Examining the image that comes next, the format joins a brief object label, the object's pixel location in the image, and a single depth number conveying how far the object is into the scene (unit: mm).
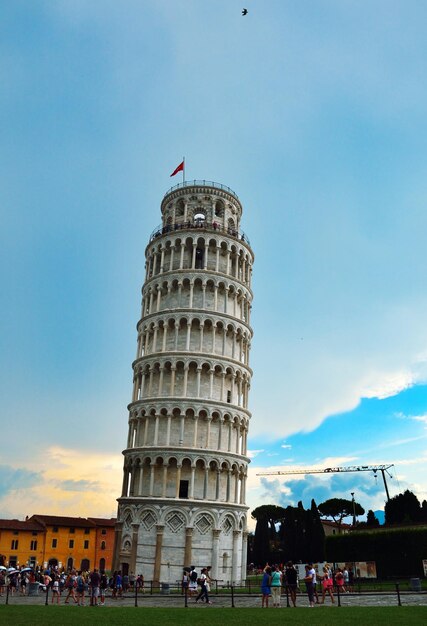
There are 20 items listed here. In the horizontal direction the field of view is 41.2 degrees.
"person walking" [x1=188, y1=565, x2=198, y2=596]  35938
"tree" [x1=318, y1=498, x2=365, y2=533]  116375
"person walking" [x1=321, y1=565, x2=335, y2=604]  27609
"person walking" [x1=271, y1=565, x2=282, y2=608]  25875
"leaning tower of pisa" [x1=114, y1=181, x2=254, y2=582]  49469
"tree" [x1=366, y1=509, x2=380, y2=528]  84706
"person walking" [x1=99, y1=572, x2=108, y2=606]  31052
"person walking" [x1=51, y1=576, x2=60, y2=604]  32094
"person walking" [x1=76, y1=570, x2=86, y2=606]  31028
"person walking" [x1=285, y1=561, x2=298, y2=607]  27138
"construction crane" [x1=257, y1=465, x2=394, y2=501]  129438
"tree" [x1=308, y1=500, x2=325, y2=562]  84312
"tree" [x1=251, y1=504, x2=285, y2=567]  93062
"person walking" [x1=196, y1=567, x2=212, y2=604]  29408
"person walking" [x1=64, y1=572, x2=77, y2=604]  32434
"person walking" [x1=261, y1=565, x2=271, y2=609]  26203
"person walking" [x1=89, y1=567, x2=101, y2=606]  30109
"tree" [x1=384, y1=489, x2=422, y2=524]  78562
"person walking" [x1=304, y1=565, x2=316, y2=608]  26359
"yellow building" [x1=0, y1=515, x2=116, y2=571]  91438
